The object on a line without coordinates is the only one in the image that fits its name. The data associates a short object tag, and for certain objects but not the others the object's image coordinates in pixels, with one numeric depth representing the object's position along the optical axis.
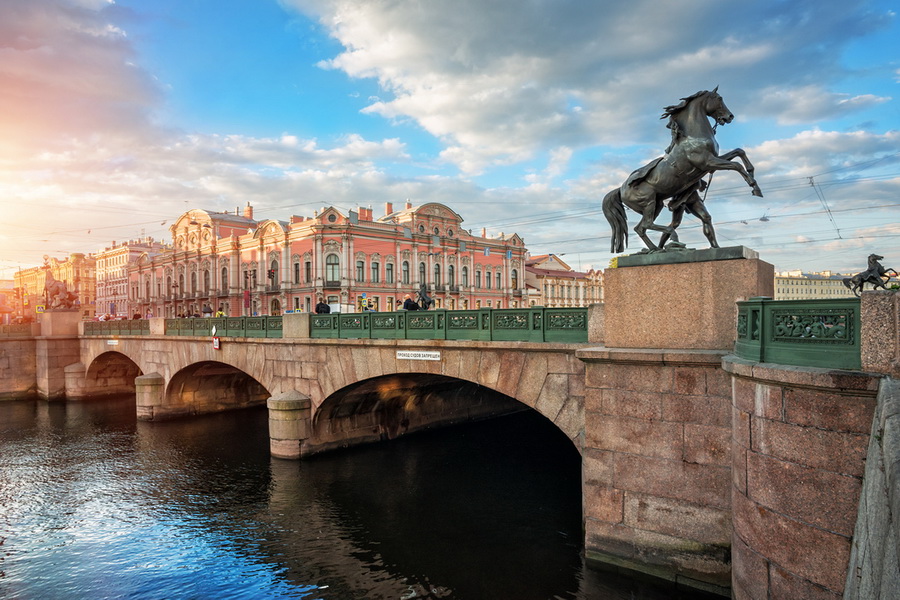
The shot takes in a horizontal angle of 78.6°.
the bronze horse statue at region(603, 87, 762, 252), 8.22
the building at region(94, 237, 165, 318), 83.88
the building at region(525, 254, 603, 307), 66.00
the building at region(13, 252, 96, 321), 94.65
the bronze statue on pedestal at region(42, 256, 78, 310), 31.81
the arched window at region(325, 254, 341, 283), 45.78
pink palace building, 45.97
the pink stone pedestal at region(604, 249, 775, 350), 7.95
